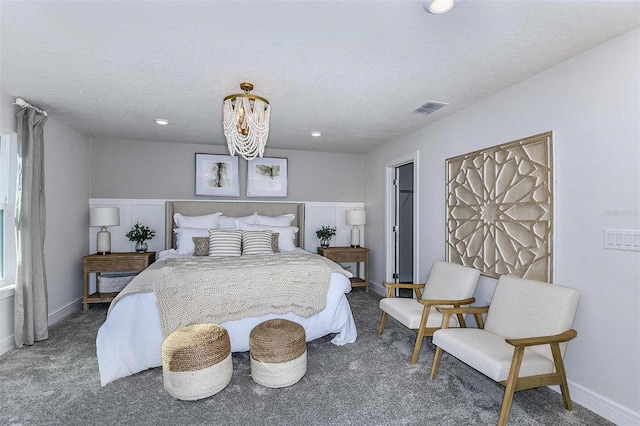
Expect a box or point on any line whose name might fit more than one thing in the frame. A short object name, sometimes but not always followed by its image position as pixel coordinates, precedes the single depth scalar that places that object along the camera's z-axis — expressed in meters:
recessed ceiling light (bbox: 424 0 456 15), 1.63
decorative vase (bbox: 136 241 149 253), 4.62
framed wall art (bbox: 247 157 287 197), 5.36
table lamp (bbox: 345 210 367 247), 5.34
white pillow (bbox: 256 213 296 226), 4.95
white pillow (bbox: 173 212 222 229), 4.65
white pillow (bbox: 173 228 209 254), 4.30
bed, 2.49
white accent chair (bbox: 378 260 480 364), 2.74
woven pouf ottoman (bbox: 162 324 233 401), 2.15
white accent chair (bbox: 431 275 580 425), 1.93
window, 3.07
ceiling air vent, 3.17
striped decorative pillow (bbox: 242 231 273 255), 4.24
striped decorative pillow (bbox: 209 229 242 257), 4.11
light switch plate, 1.92
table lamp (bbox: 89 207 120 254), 4.30
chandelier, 2.59
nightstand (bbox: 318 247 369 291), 5.13
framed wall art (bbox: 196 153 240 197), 5.17
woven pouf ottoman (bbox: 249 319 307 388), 2.34
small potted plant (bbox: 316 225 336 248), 5.45
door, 5.72
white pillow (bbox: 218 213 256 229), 4.72
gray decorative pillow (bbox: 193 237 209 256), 4.29
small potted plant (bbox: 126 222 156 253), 4.61
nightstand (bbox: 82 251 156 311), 4.20
